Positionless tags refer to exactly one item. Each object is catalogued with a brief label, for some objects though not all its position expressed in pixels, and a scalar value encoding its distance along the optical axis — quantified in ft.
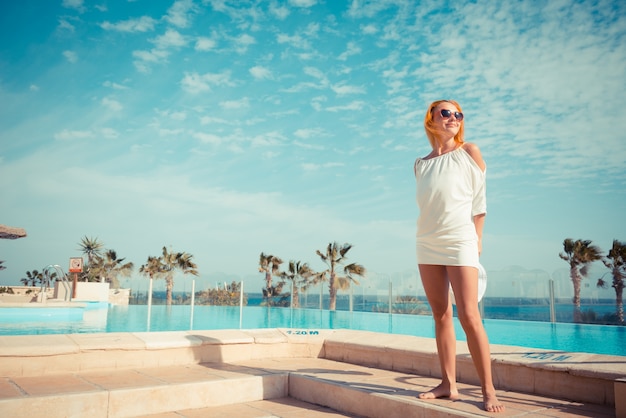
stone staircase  7.01
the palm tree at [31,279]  151.23
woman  6.86
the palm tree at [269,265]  78.79
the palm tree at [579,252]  54.34
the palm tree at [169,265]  88.97
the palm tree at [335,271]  58.80
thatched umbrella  46.78
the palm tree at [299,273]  74.50
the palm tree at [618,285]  36.88
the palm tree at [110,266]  93.50
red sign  67.92
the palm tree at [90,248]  92.17
